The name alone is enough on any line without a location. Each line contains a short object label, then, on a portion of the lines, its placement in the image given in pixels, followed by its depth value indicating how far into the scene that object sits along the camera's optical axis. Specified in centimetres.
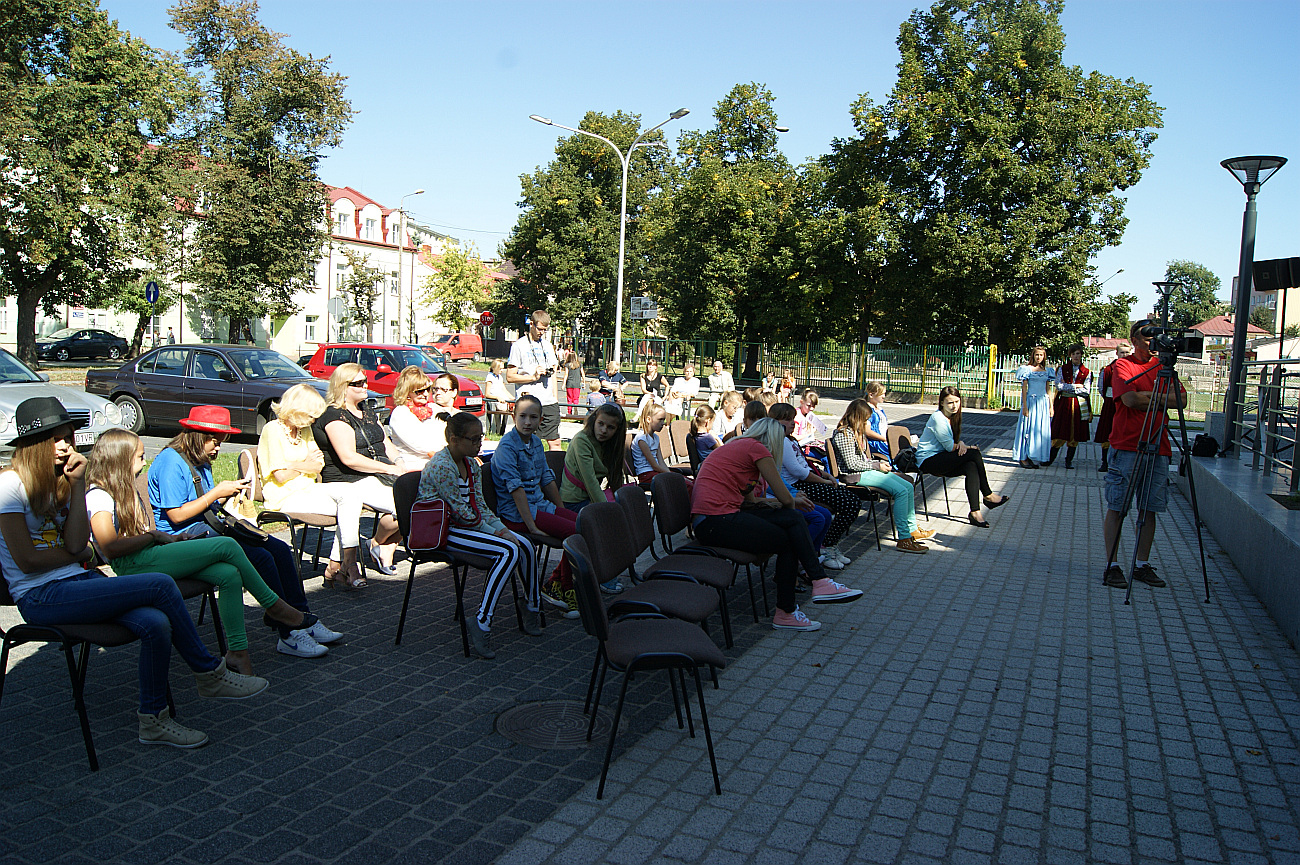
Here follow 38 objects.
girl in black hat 380
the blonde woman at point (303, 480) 615
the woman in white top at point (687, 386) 1728
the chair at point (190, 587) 442
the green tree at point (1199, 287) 12029
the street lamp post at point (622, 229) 2347
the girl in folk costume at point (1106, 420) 1362
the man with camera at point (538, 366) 1113
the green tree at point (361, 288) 4988
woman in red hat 481
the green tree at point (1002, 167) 3120
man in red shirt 710
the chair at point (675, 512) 580
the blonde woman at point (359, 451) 679
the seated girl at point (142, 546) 419
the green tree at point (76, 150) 2695
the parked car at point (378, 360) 2052
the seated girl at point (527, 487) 609
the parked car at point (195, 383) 1426
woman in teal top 935
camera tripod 691
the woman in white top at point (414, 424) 750
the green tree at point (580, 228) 4866
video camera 689
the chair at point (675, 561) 521
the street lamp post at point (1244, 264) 1090
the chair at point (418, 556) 532
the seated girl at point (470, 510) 543
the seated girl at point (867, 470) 841
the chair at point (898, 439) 981
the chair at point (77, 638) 370
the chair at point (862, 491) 843
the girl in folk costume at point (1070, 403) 1491
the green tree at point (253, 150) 3369
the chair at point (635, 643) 367
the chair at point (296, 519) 623
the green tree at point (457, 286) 5647
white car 1182
